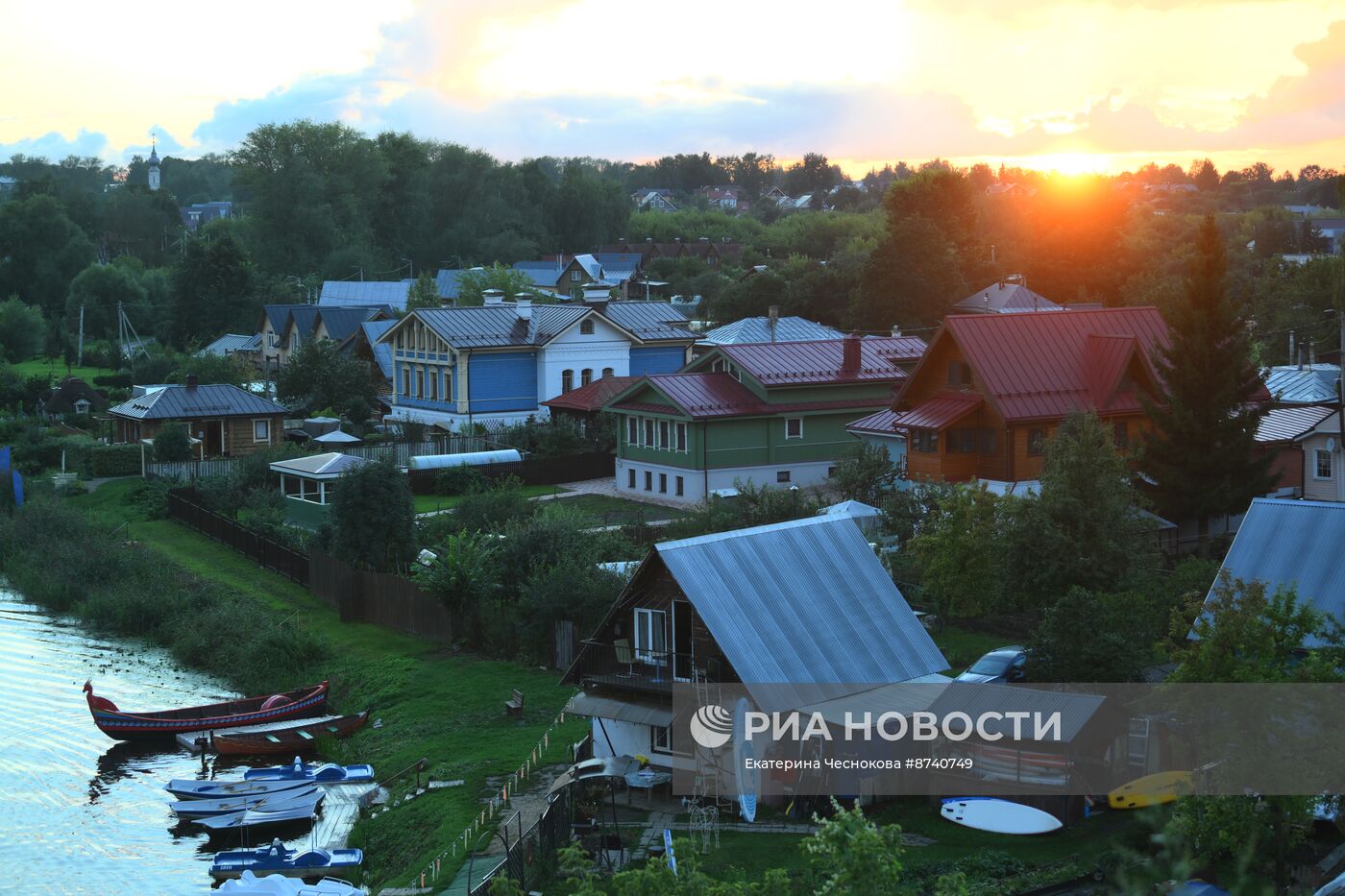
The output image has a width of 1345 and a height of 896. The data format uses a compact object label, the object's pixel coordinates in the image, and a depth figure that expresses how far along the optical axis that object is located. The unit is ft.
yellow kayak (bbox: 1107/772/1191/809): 74.49
